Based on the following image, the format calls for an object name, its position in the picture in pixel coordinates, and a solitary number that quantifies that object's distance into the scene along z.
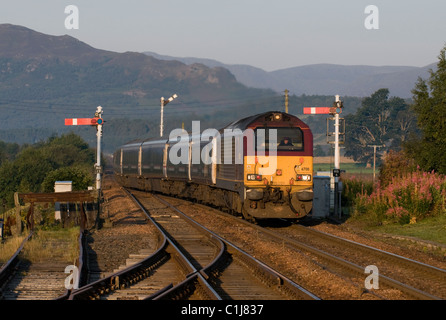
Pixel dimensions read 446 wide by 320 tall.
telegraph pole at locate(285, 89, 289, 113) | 52.44
